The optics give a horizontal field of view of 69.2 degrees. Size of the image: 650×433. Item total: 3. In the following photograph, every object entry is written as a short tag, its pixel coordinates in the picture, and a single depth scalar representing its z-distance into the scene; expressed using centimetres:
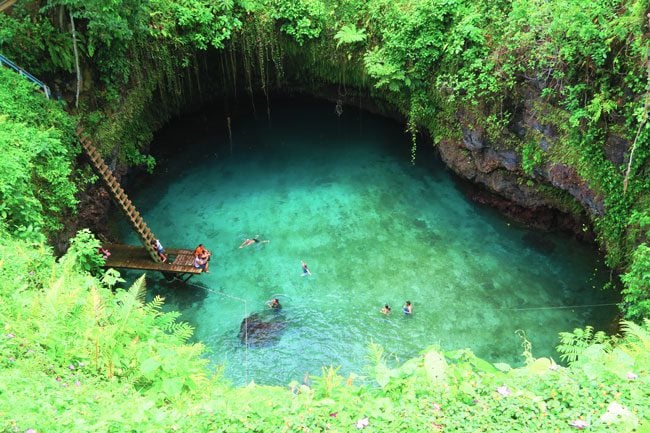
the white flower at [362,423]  539
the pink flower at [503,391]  564
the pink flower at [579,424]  523
